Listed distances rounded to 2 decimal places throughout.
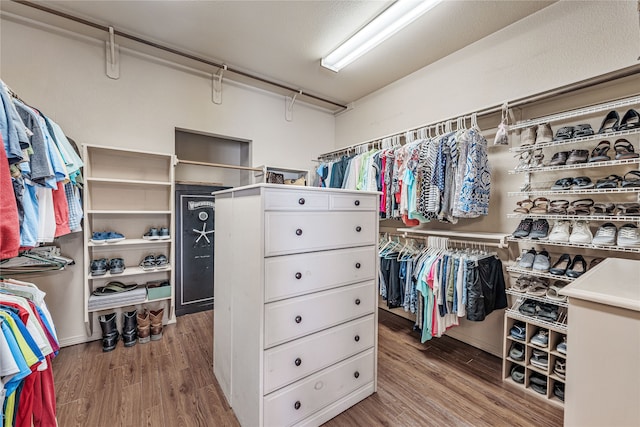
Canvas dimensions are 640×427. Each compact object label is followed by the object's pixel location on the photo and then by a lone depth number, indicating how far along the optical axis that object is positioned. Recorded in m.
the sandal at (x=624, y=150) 1.54
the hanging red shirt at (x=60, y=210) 1.88
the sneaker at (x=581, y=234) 1.68
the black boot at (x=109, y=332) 2.34
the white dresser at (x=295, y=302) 1.36
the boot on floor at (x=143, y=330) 2.47
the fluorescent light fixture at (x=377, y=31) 1.95
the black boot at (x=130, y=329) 2.42
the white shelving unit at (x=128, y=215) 2.45
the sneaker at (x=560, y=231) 1.76
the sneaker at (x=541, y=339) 1.81
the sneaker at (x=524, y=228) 1.96
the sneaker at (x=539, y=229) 1.88
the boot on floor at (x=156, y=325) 2.53
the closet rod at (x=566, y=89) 1.59
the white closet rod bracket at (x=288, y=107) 3.74
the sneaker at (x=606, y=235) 1.60
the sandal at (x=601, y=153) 1.65
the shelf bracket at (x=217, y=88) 3.13
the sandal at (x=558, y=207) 1.79
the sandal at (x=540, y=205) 1.88
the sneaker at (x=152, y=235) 2.66
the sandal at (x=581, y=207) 1.71
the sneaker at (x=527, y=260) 1.93
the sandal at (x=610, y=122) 1.63
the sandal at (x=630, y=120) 1.55
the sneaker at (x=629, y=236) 1.52
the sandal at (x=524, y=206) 1.95
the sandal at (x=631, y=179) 1.51
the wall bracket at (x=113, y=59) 2.54
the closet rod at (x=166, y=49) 2.09
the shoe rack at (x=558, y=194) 1.62
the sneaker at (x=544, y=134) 1.88
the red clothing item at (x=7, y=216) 0.99
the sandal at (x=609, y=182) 1.60
